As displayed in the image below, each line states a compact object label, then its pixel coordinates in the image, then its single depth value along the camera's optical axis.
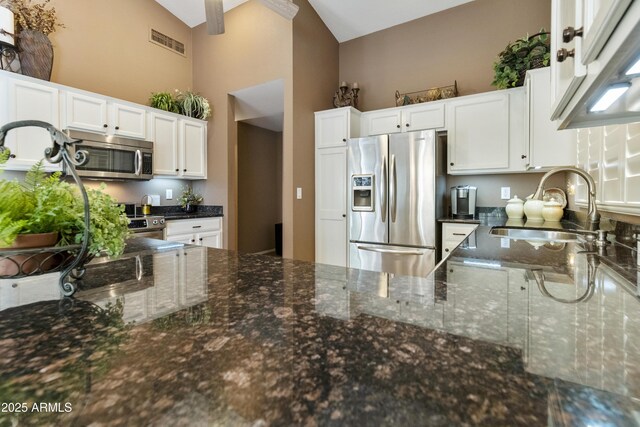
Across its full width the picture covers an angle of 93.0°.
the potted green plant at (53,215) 0.59
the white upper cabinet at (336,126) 3.56
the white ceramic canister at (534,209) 2.56
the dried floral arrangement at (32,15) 2.71
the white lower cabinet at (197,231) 3.39
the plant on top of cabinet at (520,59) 2.67
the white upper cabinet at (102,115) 2.92
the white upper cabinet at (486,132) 2.91
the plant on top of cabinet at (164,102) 3.77
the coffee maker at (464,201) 3.11
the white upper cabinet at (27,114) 2.54
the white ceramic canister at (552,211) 2.45
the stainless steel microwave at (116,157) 3.03
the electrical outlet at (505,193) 3.27
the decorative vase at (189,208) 4.10
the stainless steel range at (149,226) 3.04
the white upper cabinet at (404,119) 3.29
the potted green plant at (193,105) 3.99
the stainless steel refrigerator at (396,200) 2.96
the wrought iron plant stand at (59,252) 0.59
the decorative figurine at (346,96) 3.83
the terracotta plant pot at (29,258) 0.59
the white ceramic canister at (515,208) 2.76
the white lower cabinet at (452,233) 2.83
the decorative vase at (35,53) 2.75
